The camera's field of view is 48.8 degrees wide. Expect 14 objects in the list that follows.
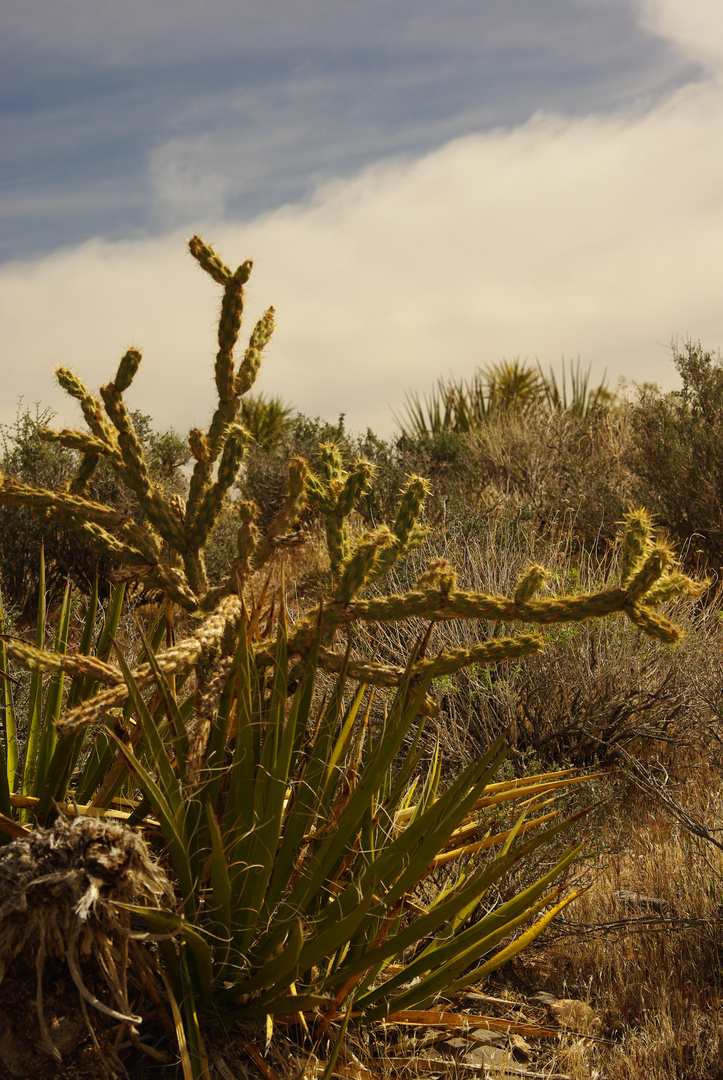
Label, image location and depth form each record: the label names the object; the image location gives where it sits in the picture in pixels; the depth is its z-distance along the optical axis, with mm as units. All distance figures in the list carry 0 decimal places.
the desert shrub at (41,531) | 9242
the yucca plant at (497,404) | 16500
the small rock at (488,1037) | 2457
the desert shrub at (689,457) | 8977
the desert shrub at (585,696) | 4945
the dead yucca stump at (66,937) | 1659
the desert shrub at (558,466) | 10078
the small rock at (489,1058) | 2352
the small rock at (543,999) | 2814
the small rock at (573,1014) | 2643
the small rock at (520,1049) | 2486
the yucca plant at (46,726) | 2133
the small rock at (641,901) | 3362
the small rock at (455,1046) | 2404
